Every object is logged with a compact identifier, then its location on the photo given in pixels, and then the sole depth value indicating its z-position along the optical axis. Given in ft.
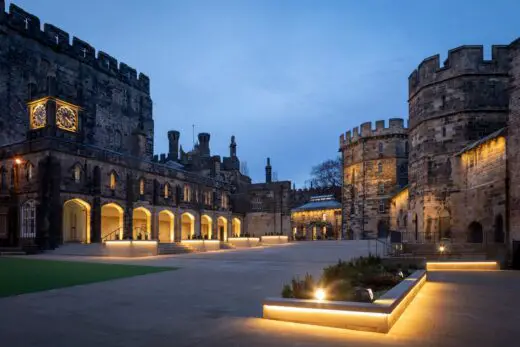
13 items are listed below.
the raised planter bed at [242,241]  114.62
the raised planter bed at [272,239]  133.80
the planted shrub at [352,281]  22.93
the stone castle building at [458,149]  70.74
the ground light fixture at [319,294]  22.61
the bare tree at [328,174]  242.58
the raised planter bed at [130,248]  76.23
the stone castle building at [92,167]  90.12
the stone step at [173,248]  85.15
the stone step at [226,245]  108.10
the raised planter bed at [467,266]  52.21
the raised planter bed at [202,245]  95.04
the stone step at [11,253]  81.58
